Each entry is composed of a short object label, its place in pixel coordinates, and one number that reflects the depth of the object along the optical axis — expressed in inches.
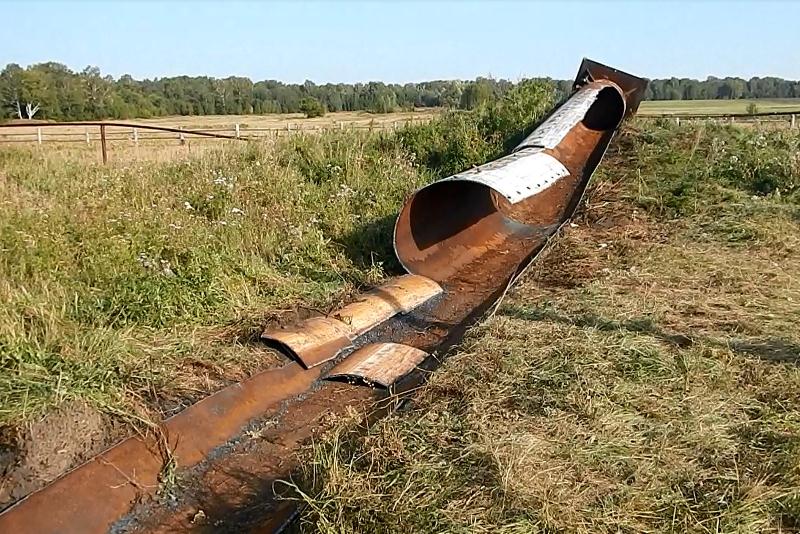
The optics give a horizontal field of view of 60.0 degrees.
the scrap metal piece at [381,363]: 192.4
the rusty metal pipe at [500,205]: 273.7
